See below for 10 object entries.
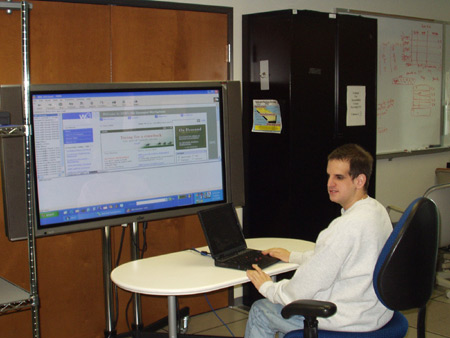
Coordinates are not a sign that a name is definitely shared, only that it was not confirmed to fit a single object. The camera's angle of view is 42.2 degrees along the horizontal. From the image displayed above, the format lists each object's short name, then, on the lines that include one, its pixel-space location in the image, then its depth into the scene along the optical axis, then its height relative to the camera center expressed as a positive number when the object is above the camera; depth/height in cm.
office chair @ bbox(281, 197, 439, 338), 196 -55
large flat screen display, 234 -16
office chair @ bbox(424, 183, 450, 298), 354 -57
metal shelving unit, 198 -35
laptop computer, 239 -54
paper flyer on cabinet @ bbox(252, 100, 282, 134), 340 -2
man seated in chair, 201 -51
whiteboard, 453 +22
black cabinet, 335 +4
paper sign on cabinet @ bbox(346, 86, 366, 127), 359 +4
